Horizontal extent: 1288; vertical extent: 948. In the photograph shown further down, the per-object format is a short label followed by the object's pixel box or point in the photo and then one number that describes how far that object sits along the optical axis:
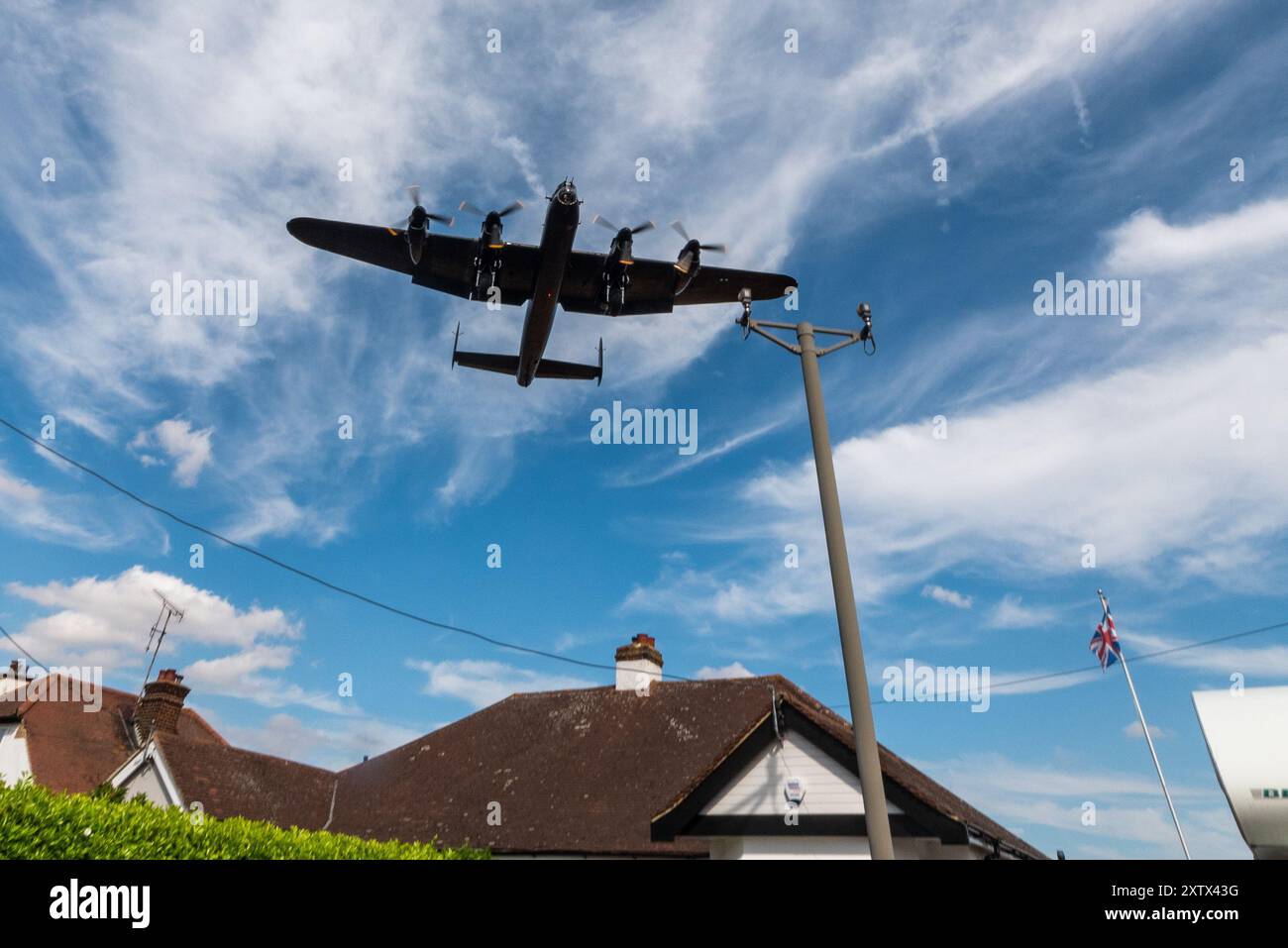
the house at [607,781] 12.18
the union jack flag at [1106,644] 26.41
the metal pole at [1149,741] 29.08
